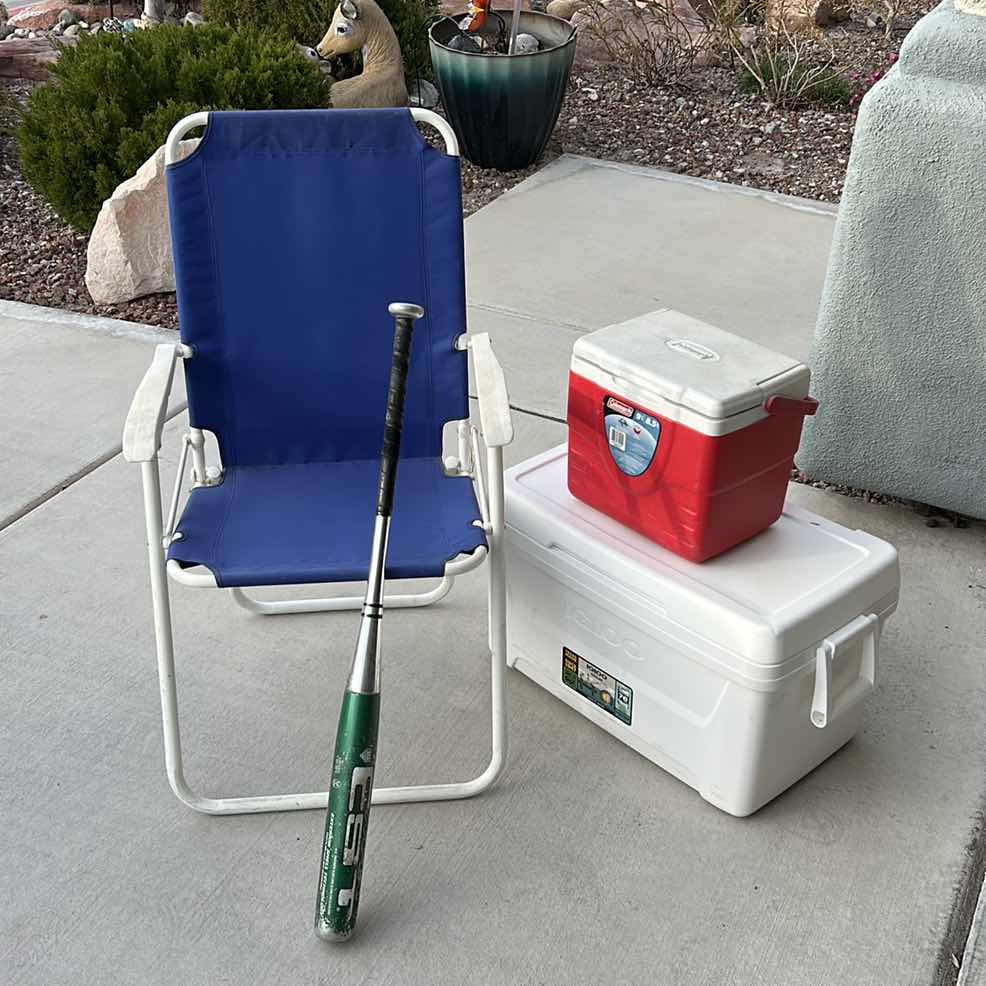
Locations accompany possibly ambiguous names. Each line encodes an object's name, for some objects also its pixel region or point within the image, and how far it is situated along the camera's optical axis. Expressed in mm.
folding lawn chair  2258
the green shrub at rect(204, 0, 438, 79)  5820
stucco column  2547
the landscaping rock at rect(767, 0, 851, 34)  6738
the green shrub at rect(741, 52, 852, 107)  5812
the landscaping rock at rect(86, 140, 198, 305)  4070
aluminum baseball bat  1896
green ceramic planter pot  4855
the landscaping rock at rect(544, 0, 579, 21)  6824
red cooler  2074
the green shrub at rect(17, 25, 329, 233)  4312
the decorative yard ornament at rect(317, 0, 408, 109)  5363
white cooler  2074
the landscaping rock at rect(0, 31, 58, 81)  6527
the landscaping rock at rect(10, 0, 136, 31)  7613
